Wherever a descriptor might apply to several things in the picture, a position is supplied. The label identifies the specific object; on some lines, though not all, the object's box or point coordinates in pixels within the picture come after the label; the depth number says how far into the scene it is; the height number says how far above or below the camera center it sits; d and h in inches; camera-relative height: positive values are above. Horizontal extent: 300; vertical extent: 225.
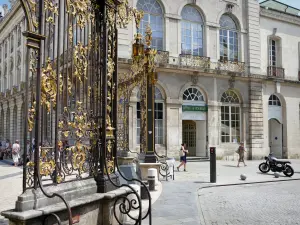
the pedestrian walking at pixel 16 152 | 763.5 -40.4
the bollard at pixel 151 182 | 368.5 -52.6
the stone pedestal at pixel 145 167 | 425.2 -41.6
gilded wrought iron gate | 150.8 +21.7
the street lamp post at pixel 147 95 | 444.5 +50.5
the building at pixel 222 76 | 841.5 +153.3
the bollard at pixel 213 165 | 473.1 -43.4
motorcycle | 577.6 -58.7
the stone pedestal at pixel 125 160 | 384.2 -29.9
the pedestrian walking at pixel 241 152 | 758.5 -41.6
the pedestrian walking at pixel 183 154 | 629.7 -38.8
